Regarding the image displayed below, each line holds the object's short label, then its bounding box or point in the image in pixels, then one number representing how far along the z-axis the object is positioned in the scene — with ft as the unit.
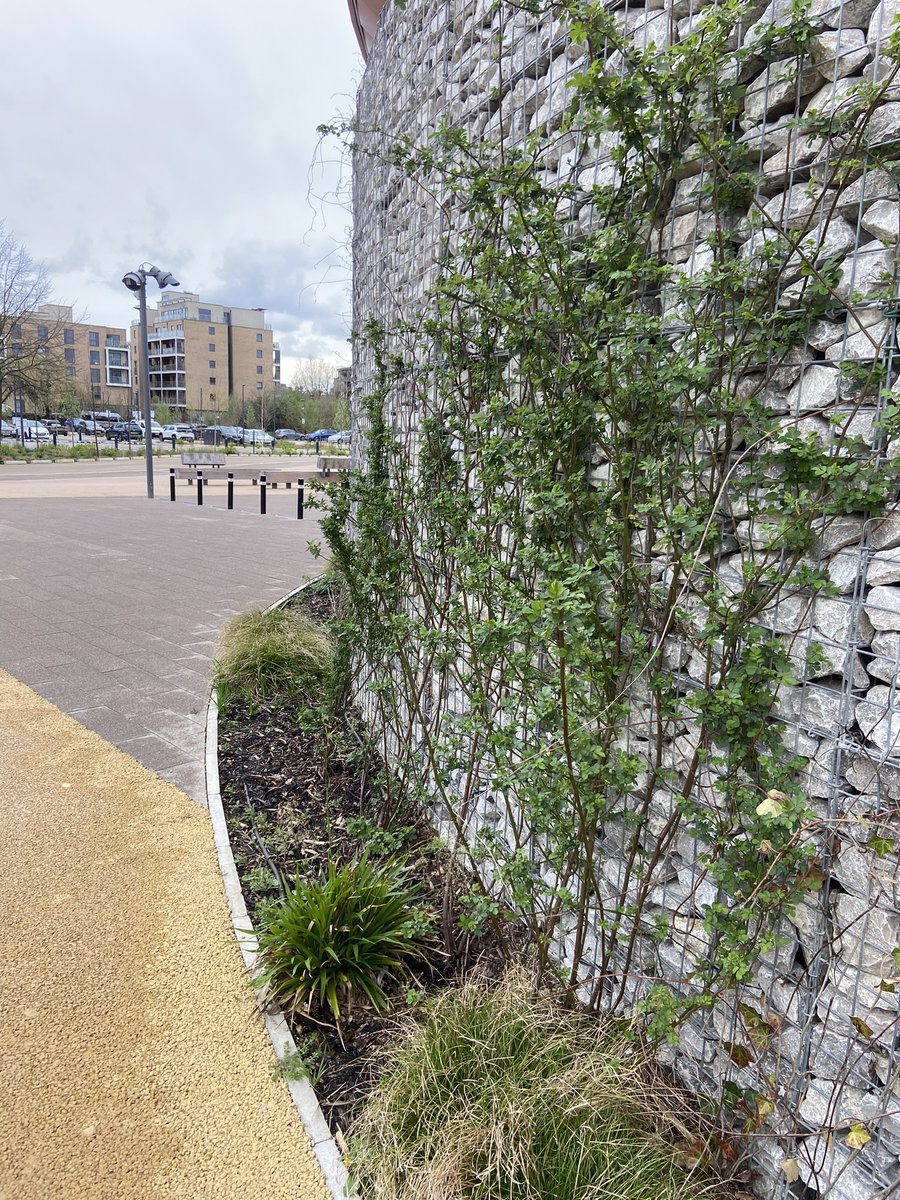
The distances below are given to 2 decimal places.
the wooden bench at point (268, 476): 60.03
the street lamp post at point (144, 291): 53.47
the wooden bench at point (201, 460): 75.25
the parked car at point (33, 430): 139.66
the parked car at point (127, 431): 158.70
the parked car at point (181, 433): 164.35
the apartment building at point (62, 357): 101.71
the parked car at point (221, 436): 166.10
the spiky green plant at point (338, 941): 8.05
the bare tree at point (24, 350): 95.76
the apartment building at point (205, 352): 274.57
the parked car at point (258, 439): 169.12
